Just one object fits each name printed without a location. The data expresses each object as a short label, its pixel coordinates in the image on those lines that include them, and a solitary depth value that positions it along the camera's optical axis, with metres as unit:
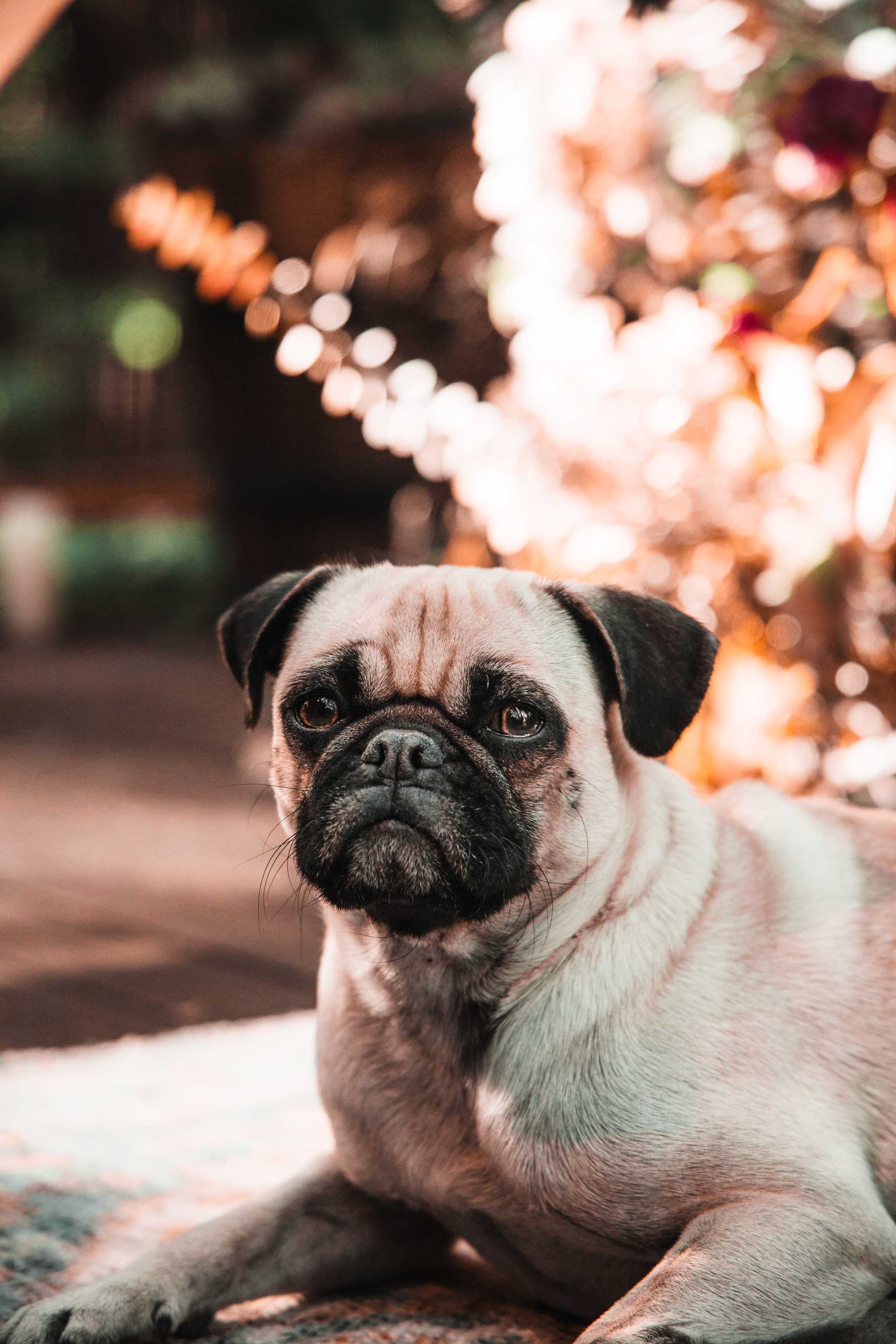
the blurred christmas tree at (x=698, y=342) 1.52
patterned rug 1.07
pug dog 1.00
